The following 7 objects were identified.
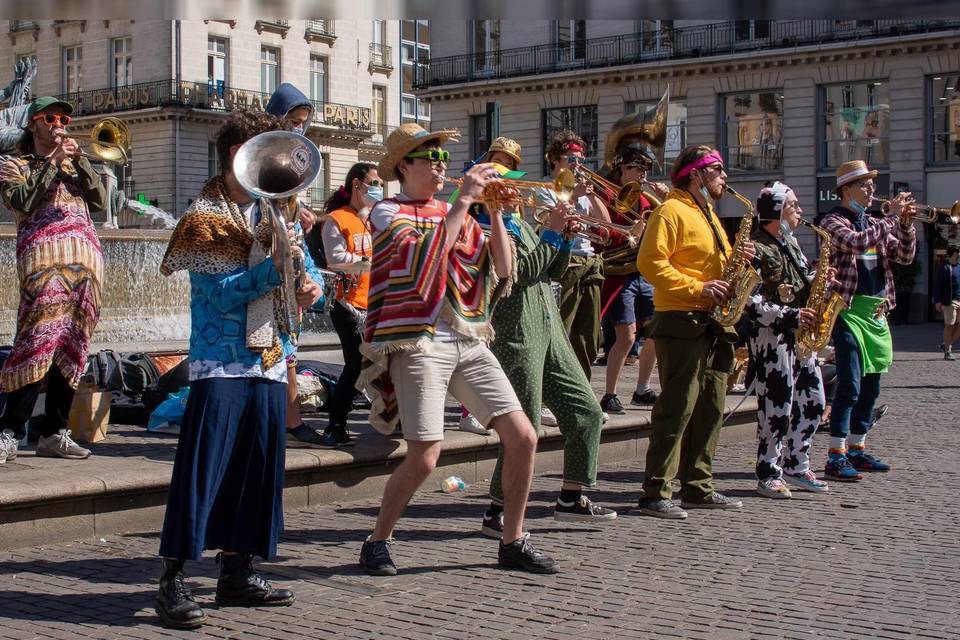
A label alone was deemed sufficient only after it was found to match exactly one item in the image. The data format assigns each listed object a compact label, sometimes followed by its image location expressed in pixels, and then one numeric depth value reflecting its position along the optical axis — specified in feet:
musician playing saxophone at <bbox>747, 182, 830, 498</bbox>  23.86
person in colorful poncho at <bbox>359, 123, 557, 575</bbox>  16.63
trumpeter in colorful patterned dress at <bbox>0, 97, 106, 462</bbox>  20.83
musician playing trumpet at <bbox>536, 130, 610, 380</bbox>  27.48
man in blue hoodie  22.41
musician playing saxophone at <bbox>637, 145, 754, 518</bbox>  21.47
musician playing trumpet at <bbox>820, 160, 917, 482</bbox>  26.25
